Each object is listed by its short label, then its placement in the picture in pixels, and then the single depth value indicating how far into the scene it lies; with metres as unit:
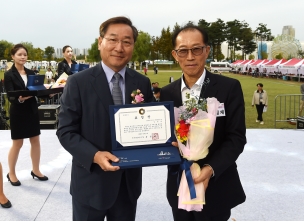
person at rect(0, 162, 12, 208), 3.72
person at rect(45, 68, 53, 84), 20.95
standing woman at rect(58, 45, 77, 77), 6.39
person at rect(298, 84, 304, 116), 12.41
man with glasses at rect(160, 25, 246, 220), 2.04
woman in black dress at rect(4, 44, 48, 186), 4.13
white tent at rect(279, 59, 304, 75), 33.40
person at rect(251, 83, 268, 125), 11.85
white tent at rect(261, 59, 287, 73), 39.60
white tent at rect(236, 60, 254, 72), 50.42
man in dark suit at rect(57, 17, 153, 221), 2.03
